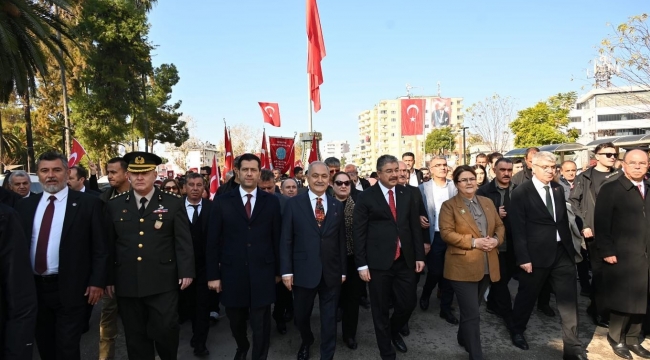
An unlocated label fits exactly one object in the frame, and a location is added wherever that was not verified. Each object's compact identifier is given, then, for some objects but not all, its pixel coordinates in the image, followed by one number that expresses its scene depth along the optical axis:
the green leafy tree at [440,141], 75.06
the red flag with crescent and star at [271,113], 12.95
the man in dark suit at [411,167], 7.42
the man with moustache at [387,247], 4.25
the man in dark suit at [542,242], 4.32
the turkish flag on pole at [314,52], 11.63
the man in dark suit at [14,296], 2.20
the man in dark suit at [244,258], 4.05
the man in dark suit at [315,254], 4.16
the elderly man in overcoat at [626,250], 4.25
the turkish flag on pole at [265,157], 10.15
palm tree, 14.40
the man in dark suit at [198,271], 4.58
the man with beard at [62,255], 3.47
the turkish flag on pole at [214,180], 8.93
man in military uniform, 3.68
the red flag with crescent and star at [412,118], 23.75
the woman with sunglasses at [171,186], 5.67
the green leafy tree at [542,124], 33.16
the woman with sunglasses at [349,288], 4.72
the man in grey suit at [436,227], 5.56
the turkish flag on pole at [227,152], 10.20
